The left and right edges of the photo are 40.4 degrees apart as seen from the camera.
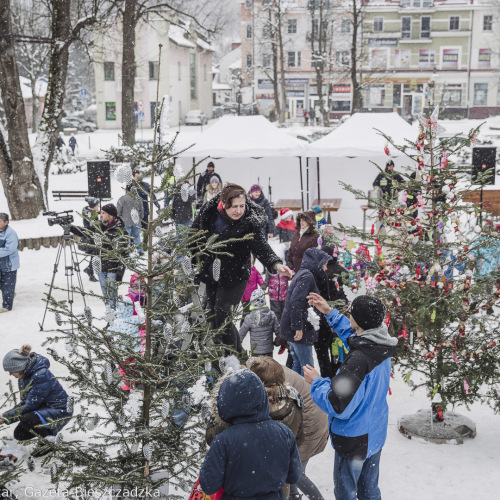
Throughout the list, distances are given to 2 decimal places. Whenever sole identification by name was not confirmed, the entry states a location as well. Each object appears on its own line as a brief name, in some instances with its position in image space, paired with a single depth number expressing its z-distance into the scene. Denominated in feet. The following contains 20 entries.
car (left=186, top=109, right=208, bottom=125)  187.38
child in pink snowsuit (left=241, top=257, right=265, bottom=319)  25.35
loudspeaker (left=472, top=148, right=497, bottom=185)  52.91
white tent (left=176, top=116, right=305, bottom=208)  52.19
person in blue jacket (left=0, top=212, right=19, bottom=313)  32.63
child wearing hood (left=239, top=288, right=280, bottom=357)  22.41
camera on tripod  28.53
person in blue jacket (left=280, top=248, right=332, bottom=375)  21.30
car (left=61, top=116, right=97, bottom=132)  179.04
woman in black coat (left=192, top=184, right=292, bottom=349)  18.81
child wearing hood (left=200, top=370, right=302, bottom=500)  10.29
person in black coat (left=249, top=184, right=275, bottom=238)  41.13
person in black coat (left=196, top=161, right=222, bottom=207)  49.19
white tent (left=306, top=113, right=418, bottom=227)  50.88
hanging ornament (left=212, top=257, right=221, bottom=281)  16.34
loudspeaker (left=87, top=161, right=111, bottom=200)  59.05
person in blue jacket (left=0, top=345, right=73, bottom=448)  18.53
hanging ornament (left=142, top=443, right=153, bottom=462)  12.89
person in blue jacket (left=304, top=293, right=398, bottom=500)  13.00
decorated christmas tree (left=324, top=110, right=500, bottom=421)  18.66
